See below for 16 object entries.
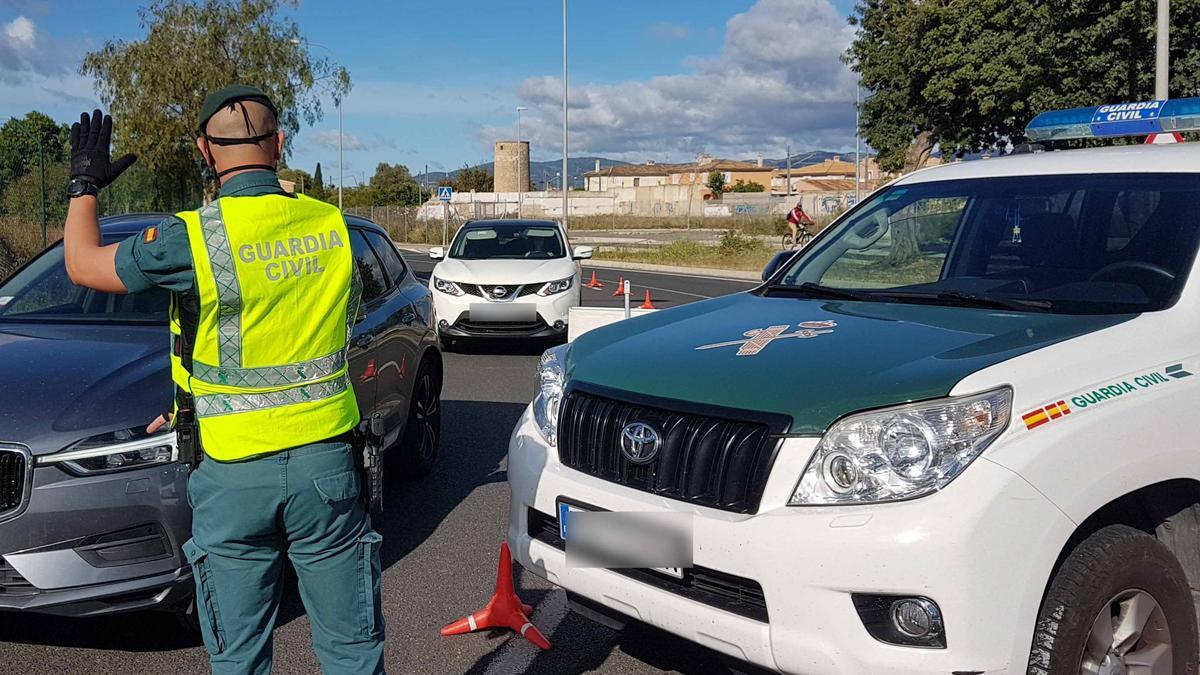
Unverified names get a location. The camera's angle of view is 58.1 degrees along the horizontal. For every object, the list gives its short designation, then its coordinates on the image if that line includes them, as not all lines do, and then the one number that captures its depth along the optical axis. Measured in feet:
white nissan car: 39.09
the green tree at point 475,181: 385.70
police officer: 8.50
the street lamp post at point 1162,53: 49.19
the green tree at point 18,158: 77.41
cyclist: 89.66
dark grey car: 11.93
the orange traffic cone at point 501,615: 13.79
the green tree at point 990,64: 71.97
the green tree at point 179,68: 82.02
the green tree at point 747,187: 434.10
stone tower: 355.97
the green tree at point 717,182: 349.82
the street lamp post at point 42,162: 65.41
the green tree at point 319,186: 280.37
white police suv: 8.76
